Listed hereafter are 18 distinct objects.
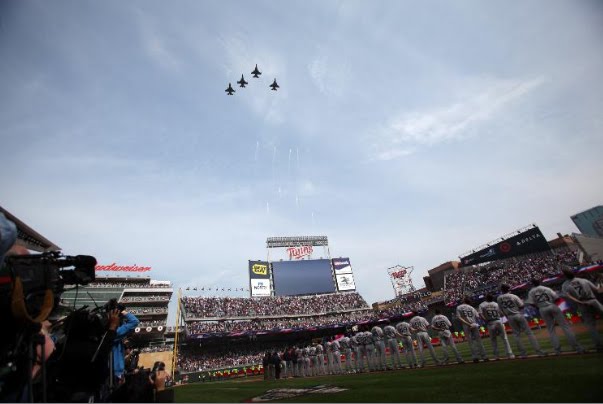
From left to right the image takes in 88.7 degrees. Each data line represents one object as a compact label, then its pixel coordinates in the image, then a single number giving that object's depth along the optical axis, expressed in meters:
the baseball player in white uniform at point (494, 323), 9.07
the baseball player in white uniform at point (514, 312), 8.65
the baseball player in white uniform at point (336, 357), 16.98
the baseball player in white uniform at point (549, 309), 7.74
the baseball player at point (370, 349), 14.81
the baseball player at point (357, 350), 15.28
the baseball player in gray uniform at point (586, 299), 7.25
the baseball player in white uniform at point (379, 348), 14.00
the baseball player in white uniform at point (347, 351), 16.28
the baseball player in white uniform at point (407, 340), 12.39
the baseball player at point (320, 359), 18.28
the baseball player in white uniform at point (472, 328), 9.67
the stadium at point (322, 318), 8.26
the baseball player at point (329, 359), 17.58
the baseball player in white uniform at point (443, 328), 11.08
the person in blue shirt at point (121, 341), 5.91
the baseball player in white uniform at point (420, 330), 11.88
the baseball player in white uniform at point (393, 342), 13.38
